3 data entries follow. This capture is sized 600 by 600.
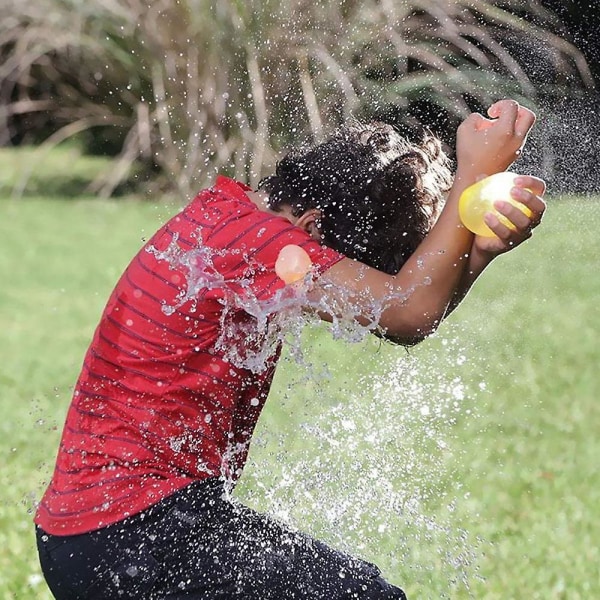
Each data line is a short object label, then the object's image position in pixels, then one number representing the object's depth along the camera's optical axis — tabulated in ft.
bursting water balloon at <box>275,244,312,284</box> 14.49
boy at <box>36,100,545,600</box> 14.40
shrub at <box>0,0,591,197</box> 58.75
